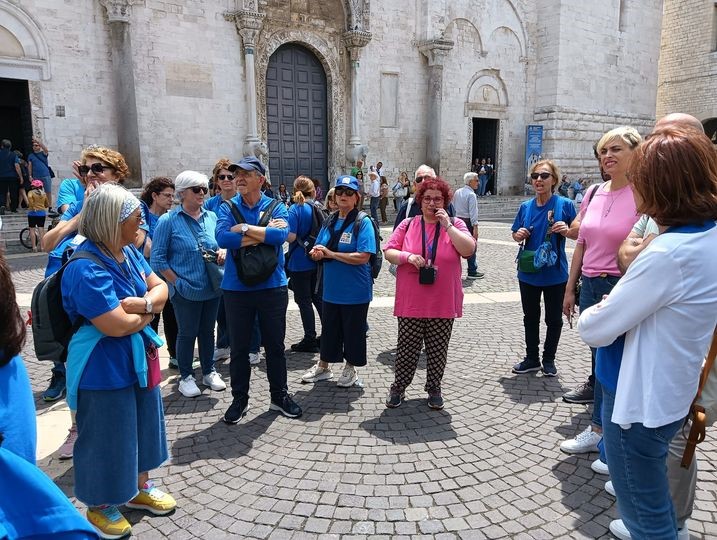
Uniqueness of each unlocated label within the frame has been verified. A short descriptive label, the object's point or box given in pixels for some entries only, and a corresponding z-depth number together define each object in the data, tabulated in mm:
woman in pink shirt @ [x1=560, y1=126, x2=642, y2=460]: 3559
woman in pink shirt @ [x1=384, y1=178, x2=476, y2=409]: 4059
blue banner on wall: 22562
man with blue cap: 3938
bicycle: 11891
